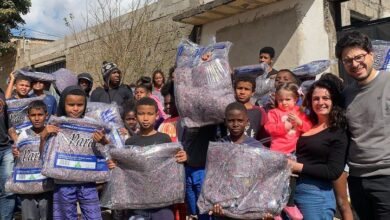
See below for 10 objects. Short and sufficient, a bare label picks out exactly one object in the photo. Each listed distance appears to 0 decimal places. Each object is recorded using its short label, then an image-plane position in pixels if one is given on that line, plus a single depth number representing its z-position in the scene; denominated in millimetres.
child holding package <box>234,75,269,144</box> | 3805
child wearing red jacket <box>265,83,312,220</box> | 3281
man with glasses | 2811
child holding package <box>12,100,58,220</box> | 4574
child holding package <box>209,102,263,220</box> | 3426
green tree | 15852
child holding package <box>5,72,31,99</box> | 5289
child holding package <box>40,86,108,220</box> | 4180
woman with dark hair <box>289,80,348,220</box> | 3061
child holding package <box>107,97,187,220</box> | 3801
